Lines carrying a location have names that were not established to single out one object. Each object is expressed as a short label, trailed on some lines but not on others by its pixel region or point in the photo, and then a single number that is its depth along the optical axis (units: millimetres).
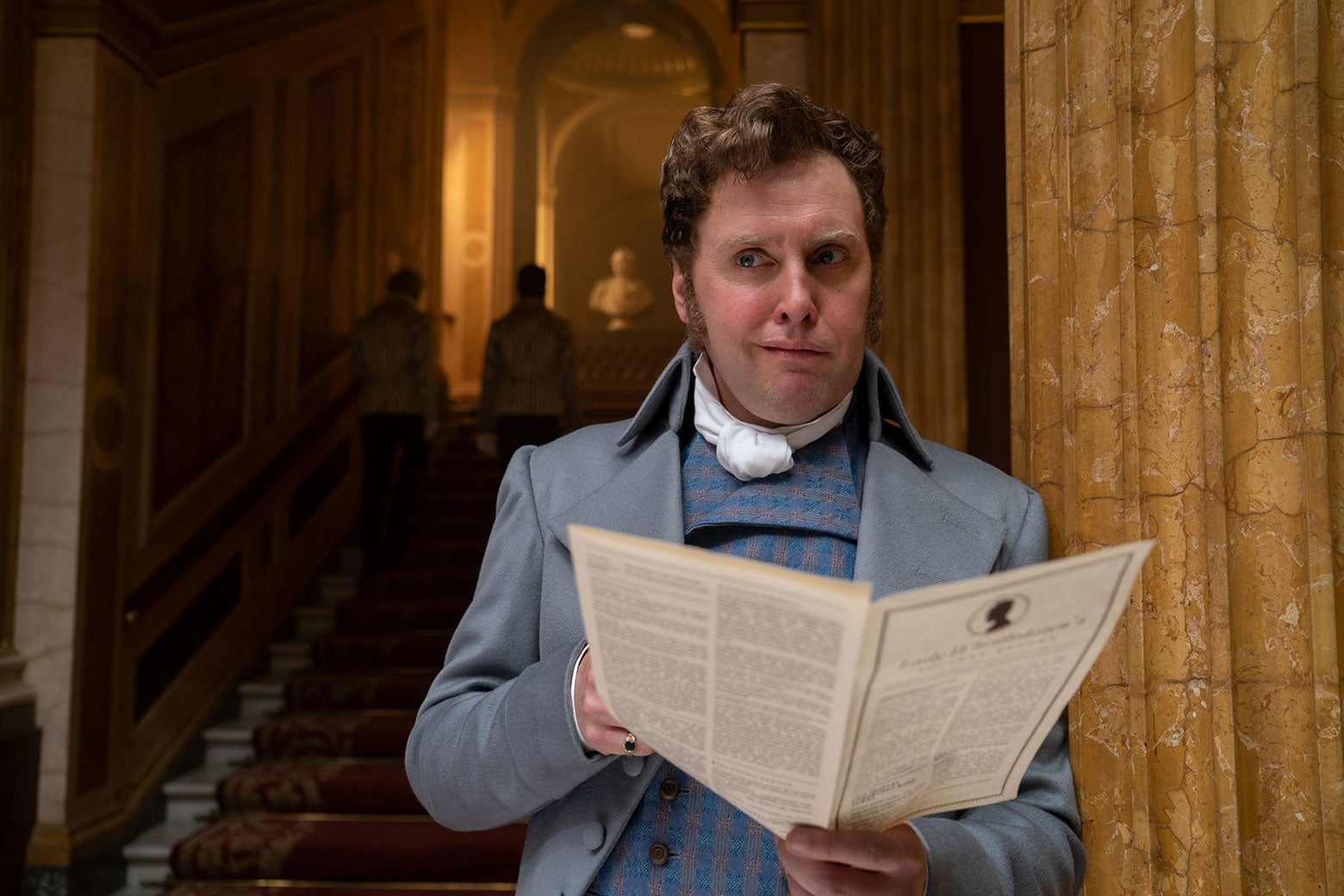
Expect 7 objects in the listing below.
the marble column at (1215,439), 1164
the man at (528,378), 6051
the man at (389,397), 6047
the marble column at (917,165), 3875
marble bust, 13133
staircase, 3850
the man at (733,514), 1235
